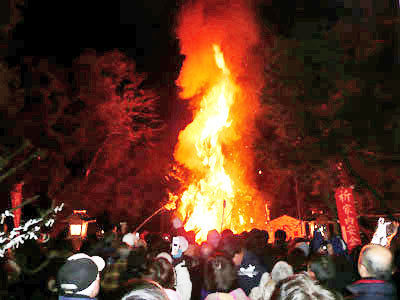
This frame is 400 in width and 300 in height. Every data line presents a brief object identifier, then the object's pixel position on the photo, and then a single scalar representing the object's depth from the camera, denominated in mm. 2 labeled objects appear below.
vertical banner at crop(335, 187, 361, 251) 11898
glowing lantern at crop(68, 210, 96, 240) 10781
